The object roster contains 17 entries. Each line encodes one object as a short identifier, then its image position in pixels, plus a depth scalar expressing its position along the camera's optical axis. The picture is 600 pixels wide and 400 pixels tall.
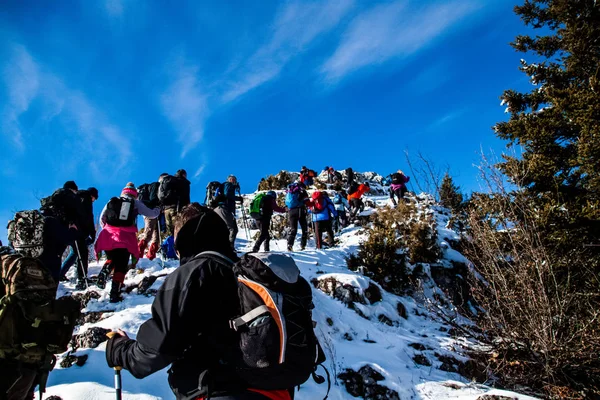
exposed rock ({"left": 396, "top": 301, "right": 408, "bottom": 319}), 8.32
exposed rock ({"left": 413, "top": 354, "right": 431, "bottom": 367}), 6.07
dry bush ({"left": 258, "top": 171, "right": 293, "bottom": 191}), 22.81
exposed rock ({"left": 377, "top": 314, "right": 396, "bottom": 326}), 7.79
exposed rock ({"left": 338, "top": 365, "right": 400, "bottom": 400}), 5.03
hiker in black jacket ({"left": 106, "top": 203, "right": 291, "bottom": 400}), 1.71
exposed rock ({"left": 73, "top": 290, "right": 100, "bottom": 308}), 6.00
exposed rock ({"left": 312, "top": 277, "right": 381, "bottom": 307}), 7.97
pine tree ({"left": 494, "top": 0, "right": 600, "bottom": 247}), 6.68
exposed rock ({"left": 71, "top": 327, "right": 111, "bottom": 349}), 4.56
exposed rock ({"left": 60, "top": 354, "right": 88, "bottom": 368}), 4.13
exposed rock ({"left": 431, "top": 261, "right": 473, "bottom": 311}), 10.20
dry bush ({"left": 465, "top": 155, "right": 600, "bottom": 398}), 4.70
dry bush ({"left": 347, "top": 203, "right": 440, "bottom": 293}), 9.87
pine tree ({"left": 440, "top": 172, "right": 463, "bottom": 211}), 16.59
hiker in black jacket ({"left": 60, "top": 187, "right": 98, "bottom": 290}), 6.59
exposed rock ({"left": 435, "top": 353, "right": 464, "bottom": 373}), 6.03
